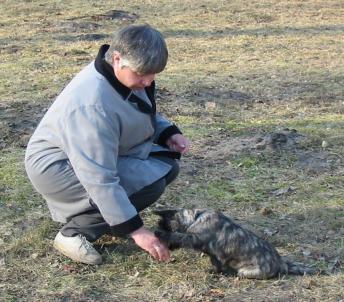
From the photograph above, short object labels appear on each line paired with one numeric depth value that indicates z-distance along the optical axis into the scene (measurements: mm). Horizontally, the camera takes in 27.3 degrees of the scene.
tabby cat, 3980
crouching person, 3701
